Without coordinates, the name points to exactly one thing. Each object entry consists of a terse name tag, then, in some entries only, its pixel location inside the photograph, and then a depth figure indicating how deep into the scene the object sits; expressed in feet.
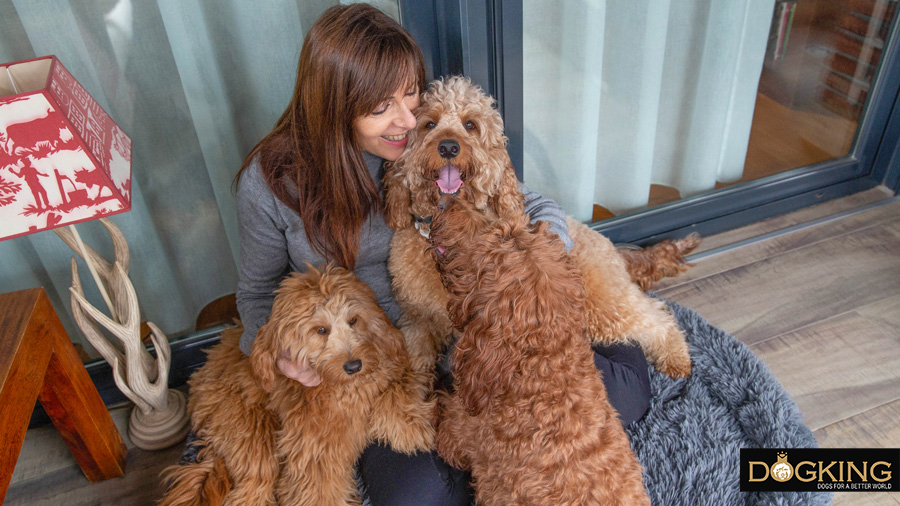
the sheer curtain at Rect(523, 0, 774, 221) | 7.06
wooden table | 4.66
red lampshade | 3.96
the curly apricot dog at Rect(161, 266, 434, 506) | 4.89
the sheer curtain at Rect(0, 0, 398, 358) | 5.65
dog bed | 5.52
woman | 4.65
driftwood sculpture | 5.61
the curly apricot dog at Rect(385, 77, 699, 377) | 4.89
